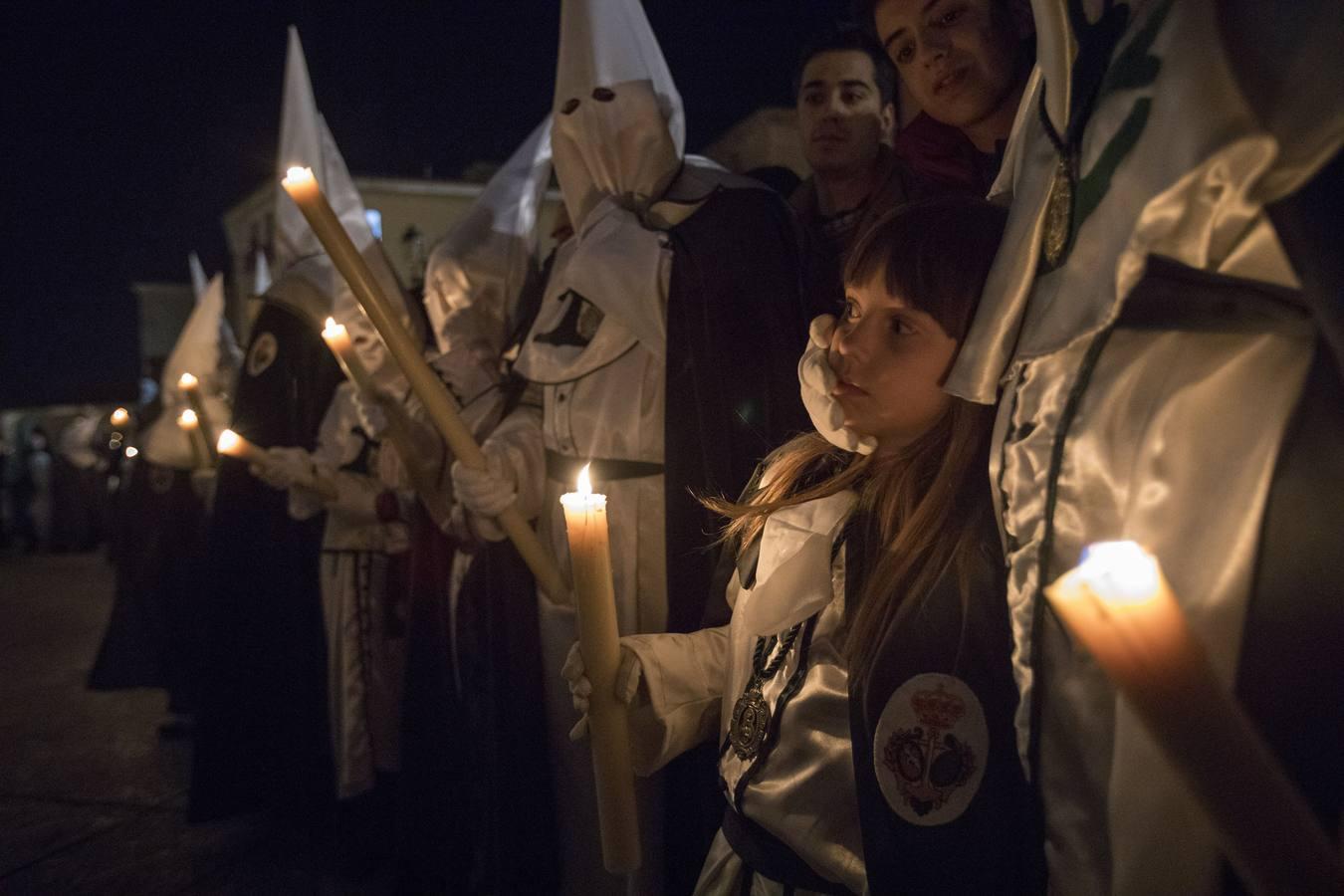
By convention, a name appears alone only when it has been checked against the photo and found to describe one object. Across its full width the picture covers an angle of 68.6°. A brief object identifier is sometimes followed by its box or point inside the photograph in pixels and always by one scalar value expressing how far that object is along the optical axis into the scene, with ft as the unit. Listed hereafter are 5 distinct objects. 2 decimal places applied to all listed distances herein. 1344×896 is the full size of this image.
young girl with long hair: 3.41
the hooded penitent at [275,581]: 12.66
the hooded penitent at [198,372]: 18.57
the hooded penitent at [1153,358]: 2.30
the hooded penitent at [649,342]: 6.99
